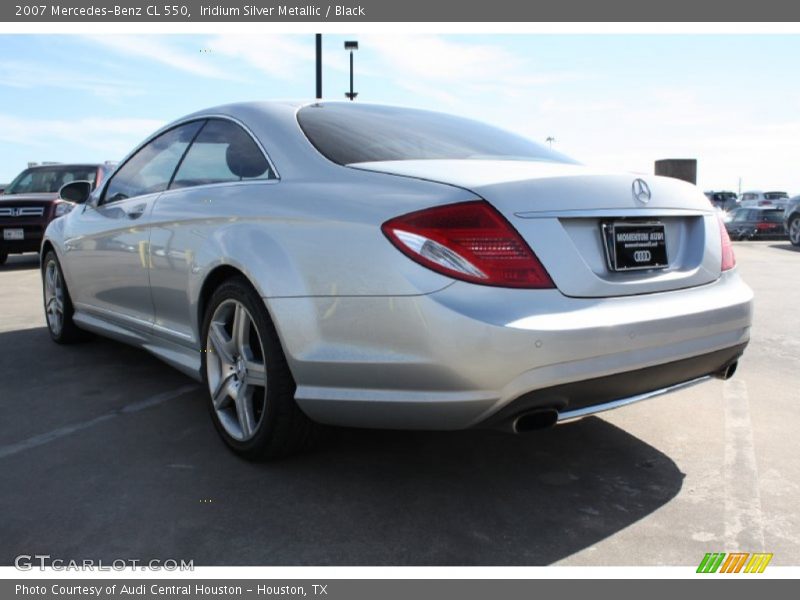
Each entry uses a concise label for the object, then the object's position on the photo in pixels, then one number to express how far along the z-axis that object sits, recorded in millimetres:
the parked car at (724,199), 43044
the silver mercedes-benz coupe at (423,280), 2402
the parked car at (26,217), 11102
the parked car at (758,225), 21812
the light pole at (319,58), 13766
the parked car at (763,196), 47638
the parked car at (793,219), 16312
